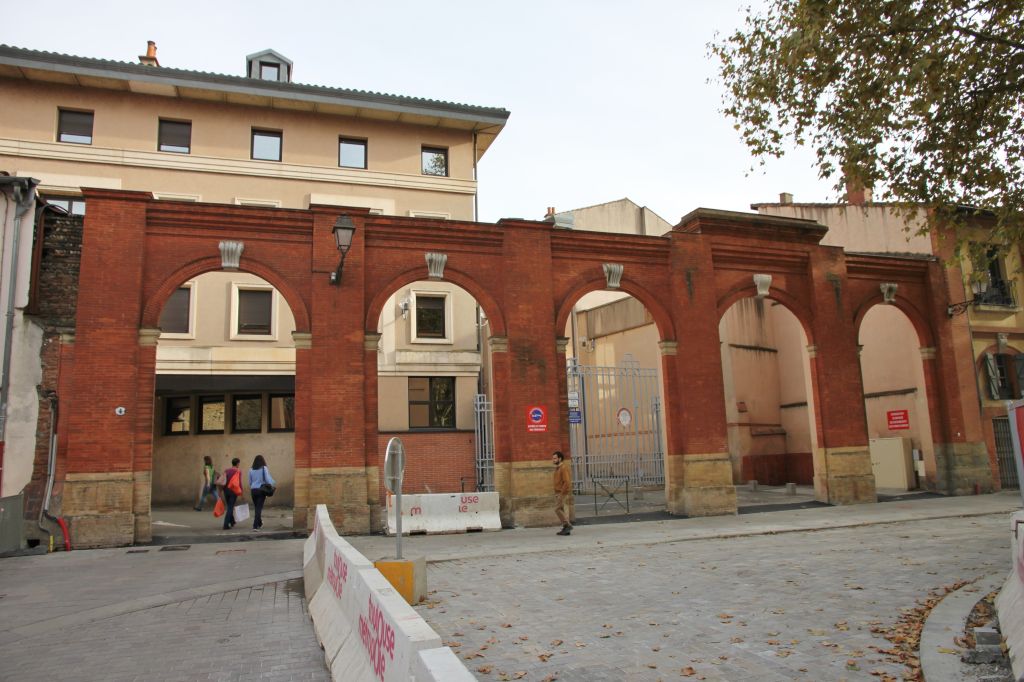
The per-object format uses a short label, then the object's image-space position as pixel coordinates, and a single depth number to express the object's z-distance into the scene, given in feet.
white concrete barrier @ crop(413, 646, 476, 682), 9.12
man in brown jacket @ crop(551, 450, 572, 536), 48.29
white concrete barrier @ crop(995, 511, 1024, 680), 17.65
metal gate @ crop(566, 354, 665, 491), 69.21
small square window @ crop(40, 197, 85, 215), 75.05
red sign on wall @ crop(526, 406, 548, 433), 54.95
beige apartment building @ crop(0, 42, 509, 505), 75.61
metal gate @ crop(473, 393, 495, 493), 71.61
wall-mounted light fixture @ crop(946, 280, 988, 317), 72.79
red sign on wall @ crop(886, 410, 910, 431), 76.43
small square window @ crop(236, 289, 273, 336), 78.48
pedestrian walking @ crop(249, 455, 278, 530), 53.11
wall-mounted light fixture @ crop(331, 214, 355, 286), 48.01
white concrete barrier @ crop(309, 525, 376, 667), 18.25
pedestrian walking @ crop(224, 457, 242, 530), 54.80
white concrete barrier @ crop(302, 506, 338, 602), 27.69
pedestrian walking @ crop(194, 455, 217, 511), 73.77
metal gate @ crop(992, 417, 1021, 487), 73.87
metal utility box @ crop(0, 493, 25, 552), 41.86
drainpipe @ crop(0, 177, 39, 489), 46.52
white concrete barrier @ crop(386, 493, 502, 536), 50.47
